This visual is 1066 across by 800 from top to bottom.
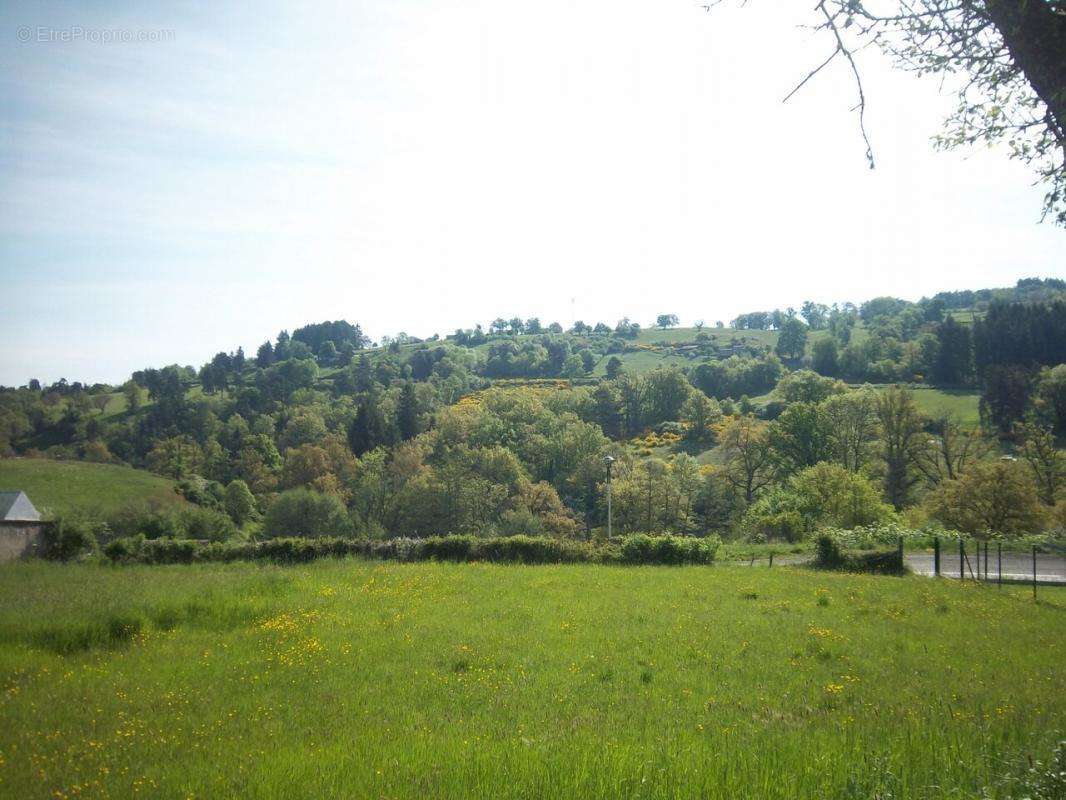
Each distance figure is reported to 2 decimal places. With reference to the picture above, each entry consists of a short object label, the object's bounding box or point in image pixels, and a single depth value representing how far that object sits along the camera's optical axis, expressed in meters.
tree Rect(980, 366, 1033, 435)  81.49
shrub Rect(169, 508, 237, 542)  52.34
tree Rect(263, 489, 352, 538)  59.75
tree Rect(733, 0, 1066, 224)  5.55
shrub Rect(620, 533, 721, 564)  32.00
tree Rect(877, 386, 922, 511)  61.00
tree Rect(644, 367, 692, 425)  116.62
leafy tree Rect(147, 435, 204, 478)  98.28
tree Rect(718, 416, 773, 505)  67.81
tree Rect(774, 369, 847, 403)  82.38
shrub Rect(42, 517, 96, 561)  36.09
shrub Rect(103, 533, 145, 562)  30.61
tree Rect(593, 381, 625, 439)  115.44
